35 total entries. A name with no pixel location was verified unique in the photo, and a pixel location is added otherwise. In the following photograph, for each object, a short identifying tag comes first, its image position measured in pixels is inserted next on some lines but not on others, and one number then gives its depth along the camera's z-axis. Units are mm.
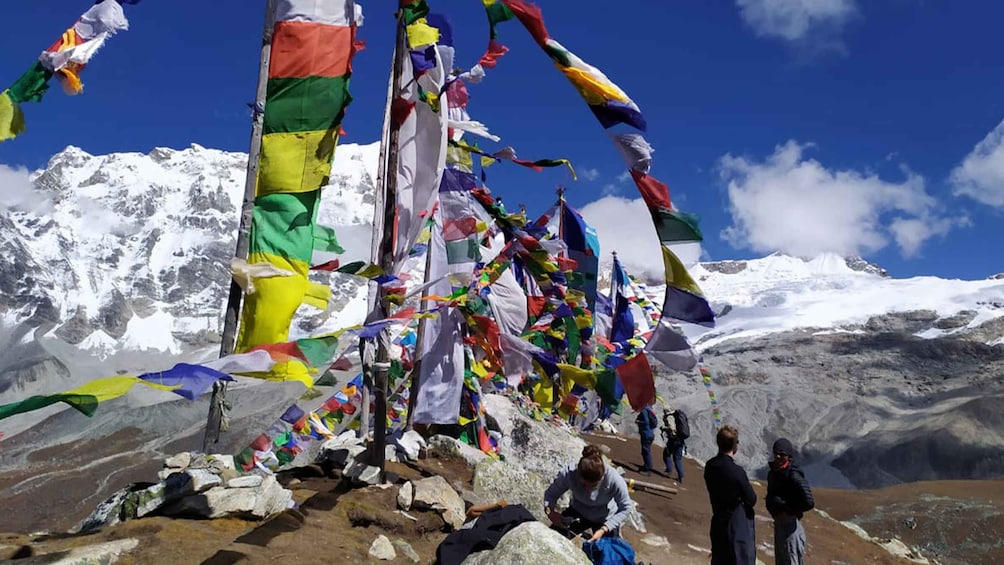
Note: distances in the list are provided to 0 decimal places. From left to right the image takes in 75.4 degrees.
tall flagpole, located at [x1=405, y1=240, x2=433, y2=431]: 9141
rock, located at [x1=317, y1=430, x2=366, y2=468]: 8031
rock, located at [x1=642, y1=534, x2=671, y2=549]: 9953
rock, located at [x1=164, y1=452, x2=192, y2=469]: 7152
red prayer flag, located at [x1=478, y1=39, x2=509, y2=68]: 7316
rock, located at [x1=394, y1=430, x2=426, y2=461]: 9336
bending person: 4773
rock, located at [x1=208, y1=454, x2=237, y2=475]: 6192
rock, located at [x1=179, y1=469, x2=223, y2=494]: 5563
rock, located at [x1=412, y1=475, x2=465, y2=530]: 6934
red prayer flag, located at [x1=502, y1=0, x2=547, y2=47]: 5867
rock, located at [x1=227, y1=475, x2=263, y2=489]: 5855
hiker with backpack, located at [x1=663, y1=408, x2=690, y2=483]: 13811
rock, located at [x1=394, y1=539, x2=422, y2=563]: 5969
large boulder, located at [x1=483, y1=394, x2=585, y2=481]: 12098
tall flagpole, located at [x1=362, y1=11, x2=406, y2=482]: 6648
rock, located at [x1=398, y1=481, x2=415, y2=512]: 6855
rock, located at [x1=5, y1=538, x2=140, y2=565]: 4094
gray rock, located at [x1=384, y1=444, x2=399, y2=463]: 9078
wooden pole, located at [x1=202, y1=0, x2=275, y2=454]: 6629
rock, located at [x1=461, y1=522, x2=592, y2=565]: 4488
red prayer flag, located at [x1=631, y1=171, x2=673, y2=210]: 5281
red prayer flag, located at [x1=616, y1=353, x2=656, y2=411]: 5281
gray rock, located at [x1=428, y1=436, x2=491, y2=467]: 10000
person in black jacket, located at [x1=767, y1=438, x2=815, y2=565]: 5262
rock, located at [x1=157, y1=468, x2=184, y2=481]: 6134
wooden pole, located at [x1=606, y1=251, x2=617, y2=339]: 18672
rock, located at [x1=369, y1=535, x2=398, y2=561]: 5719
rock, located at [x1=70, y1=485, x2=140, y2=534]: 5383
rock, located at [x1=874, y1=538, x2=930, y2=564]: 12352
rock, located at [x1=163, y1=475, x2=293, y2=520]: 5430
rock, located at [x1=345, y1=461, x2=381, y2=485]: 7070
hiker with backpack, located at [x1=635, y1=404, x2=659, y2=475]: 14570
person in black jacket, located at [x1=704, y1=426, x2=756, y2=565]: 4984
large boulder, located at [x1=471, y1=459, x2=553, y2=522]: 8438
